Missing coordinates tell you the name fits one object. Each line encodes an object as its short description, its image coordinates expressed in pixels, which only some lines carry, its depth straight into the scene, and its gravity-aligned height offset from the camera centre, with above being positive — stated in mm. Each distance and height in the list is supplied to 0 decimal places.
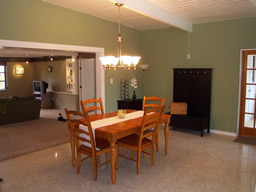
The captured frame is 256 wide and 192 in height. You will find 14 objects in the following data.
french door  5109 -412
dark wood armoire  5441 -479
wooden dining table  3039 -728
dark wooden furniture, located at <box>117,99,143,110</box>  5957 -705
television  9852 -427
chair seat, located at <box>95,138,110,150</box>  3272 -970
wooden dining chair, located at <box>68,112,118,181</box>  3112 -962
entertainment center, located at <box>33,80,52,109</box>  9617 -698
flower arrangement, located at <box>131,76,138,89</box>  5953 -159
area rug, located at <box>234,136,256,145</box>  4889 -1370
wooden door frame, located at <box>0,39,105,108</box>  3846 +557
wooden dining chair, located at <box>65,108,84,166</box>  3253 -893
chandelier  3440 +241
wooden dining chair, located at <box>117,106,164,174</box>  3286 -962
